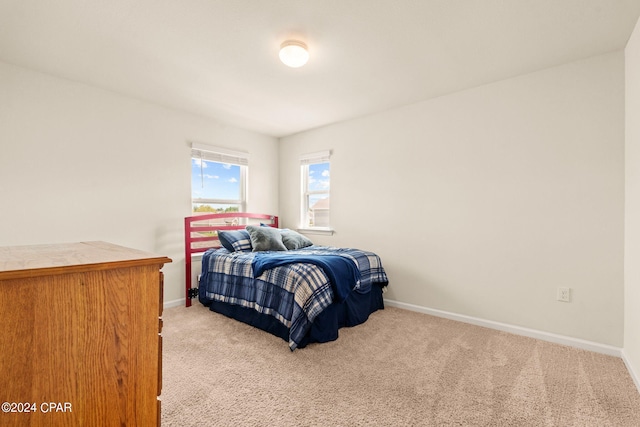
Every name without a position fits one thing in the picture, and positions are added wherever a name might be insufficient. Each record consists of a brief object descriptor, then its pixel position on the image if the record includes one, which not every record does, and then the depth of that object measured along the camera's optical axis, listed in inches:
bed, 98.6
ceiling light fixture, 86.4
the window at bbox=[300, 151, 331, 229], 171.9
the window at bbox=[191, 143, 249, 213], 154.3
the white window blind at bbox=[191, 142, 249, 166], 151.5
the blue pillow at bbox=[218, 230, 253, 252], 142.0
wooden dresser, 29.9
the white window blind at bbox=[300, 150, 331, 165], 167.0
